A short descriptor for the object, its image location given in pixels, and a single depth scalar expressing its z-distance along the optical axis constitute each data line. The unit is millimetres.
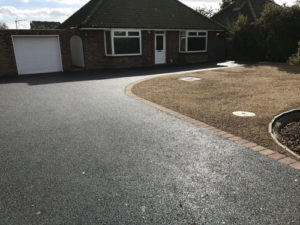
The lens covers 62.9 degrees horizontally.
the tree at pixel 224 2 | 55919
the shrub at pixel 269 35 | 17188
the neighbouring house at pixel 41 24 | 44512
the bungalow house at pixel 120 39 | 14930
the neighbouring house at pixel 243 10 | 26750
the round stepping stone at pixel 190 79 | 11972
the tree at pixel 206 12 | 58750
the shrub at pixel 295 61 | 6602
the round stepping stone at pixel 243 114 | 6068
